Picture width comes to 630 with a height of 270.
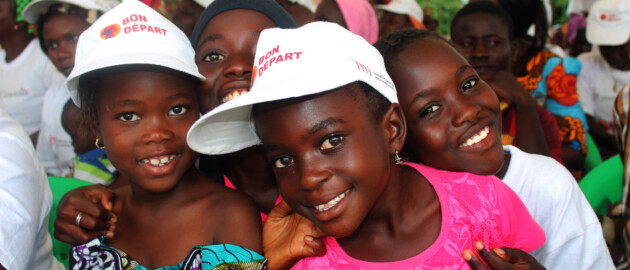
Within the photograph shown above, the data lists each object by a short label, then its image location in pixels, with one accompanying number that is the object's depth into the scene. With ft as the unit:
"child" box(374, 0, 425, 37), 12.45
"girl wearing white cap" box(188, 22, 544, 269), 3.90
